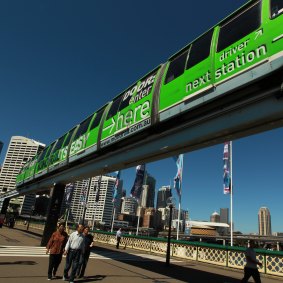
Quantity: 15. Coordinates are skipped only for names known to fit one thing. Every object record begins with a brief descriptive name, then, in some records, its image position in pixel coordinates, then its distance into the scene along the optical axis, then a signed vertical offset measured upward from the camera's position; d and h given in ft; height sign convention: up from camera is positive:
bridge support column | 65.82 +4.76
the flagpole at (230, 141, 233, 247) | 86.43 +15.07
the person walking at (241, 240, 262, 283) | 28.12 -1.06
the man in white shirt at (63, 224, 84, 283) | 28.86 -1.12
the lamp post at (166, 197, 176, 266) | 51.19 +7.40
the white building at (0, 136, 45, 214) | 423.31 +102.95
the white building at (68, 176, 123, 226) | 478.88 +60.64
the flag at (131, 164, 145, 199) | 116.26 +22.61
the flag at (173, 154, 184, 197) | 99.55 +23.44
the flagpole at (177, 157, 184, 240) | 100.73 +21.47
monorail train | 21.38 +15.14
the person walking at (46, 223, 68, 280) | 30.09 -1.39
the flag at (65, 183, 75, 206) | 145.69 +19.72
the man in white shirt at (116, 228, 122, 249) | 82.53 +1.37
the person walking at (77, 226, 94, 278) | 32.05 -1.25
